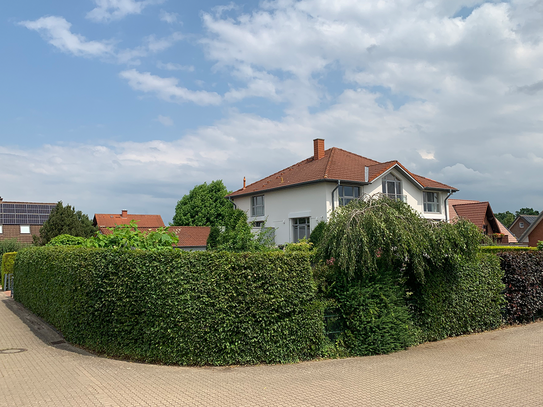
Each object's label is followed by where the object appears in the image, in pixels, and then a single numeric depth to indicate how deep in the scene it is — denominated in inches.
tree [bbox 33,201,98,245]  1362.0
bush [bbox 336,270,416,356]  353.4
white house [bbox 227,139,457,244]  1218.0
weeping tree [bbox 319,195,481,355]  354.0
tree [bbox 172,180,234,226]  2106.3
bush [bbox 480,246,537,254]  986.5
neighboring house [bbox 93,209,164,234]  2413.9
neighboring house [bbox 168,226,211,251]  1790.1
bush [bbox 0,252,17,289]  1011.3
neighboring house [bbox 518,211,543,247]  1461.1
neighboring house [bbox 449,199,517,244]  1893.5
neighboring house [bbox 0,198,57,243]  2192.4
